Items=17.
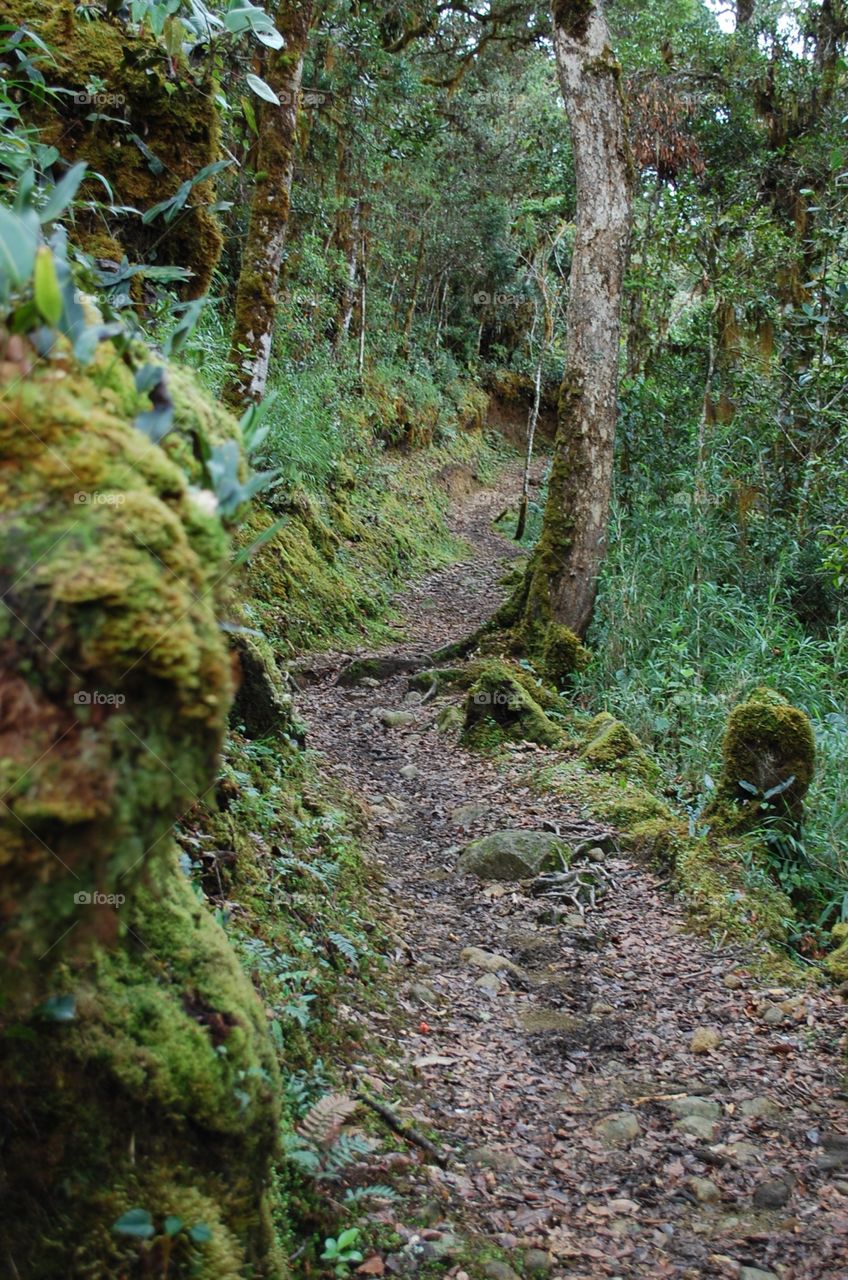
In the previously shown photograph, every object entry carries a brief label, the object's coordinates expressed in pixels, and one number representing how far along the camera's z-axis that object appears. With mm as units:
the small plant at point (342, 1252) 2193
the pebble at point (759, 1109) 3314
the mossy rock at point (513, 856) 5016
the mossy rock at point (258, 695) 4462
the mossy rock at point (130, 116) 3746
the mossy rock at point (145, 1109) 1693
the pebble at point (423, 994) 3832
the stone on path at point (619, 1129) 3180
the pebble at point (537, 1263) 2535
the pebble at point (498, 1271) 2445
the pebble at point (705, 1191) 2918
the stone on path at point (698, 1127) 3209
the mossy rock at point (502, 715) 6930
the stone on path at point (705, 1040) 3701
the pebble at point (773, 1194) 2893
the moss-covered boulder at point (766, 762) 4906
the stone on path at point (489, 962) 4211
